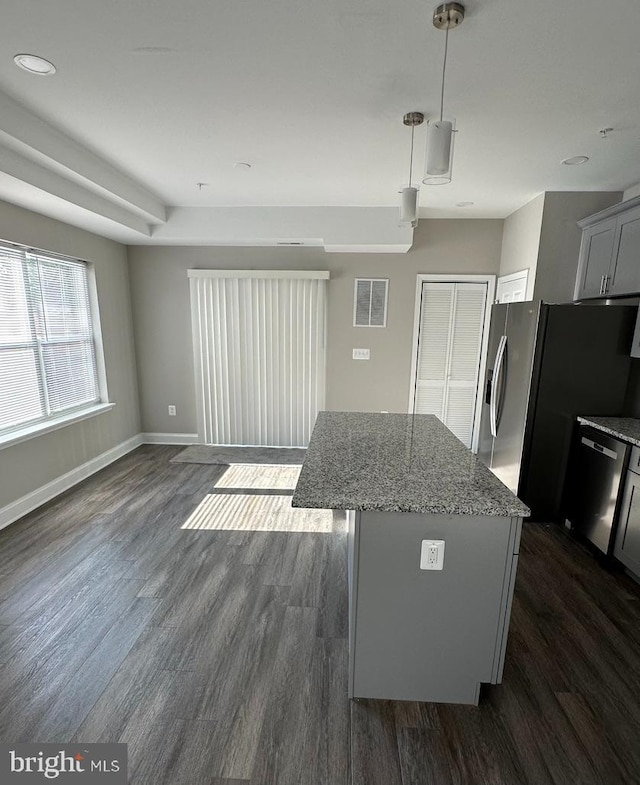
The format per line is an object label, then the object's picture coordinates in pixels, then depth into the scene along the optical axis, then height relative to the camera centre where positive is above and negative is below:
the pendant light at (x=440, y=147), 1.52 +0.74
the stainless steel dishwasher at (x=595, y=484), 2.47 -1.05
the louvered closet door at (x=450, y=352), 4.39 -0.25
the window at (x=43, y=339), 3.03 -0.13
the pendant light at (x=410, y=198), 2.13 +0.76
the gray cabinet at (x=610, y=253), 2.65 +0.62
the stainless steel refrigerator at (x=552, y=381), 2.79 -0.37
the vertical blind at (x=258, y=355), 4.49 -0.33
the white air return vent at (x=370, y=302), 4.43 +0.33
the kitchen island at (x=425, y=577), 1.42 -0.96
